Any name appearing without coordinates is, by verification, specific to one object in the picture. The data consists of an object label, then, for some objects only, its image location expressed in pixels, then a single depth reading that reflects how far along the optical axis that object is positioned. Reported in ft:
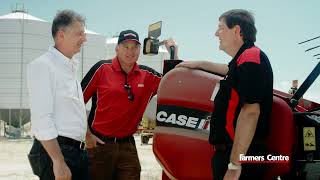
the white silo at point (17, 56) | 95.25
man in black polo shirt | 7.86
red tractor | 9.52
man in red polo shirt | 13.42
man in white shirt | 8.62
